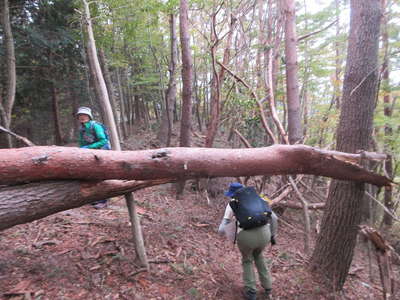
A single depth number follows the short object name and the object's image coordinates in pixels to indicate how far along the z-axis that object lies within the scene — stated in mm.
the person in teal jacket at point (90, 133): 4695
